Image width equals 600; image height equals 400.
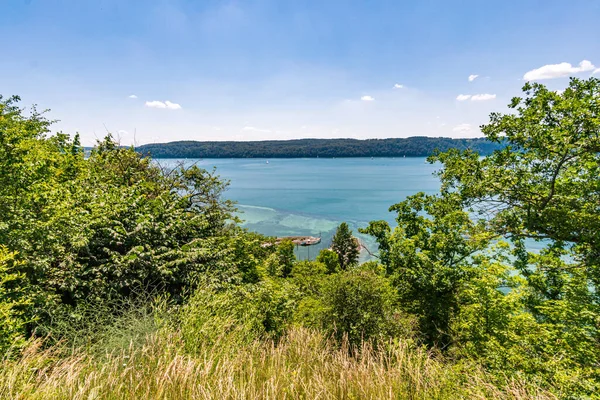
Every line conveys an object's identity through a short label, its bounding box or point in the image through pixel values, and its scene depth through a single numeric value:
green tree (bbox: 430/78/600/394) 5.28
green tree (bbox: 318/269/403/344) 9.21
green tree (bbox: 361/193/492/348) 10.38
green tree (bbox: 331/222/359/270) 37.22
